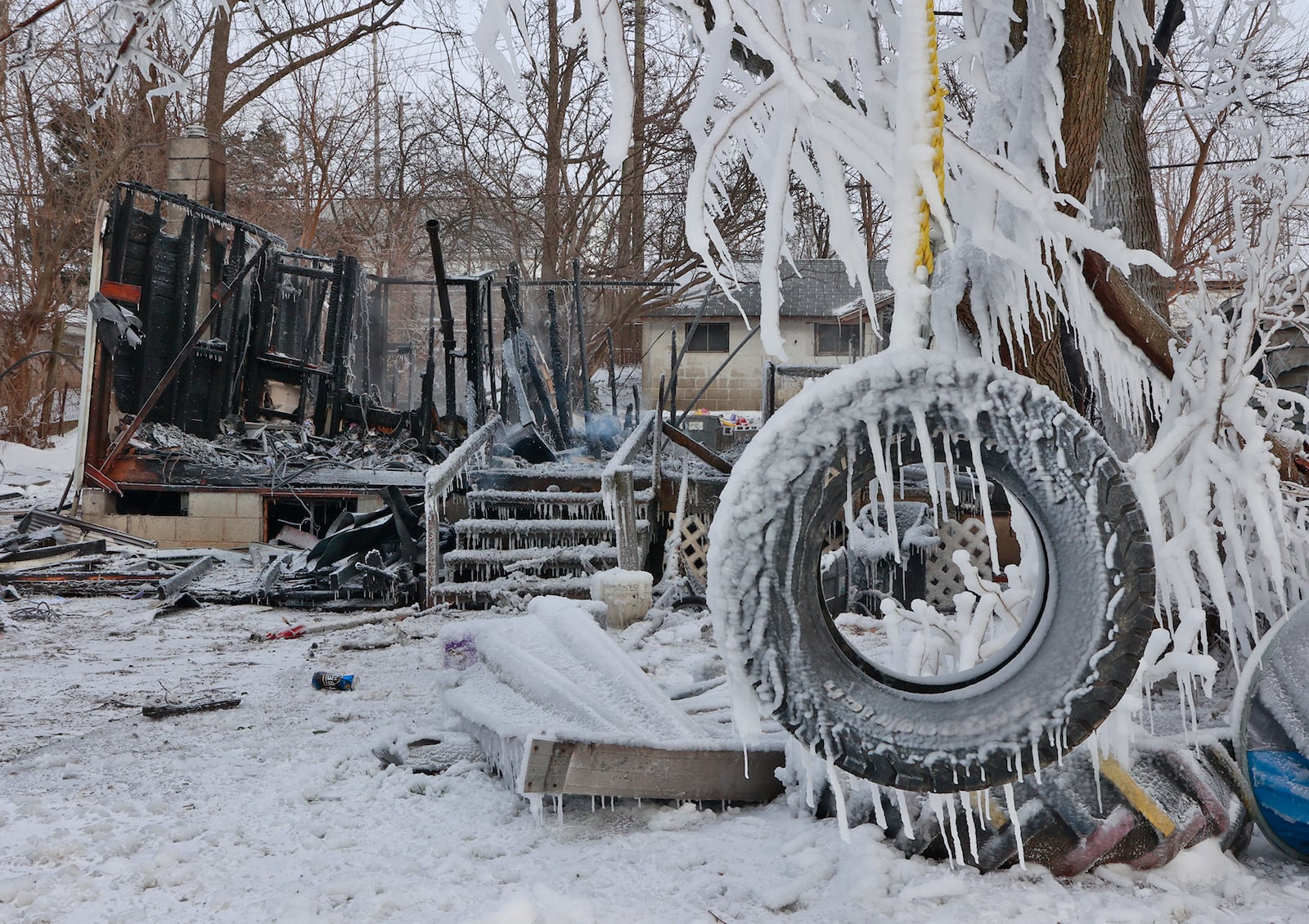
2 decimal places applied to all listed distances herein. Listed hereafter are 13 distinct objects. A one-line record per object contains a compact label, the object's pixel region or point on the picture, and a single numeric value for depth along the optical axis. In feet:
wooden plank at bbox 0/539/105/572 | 28.71
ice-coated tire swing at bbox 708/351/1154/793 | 5.24
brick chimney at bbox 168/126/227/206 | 37.99
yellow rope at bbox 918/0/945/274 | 5.19
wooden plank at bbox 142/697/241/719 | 14.61
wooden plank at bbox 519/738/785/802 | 9.69
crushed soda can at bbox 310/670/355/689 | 16.40
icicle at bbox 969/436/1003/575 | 5.33
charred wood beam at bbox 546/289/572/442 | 33.55
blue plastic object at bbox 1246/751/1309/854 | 8.80
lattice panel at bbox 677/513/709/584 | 25.55
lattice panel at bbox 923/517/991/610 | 23.47
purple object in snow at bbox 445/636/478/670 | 15.14
